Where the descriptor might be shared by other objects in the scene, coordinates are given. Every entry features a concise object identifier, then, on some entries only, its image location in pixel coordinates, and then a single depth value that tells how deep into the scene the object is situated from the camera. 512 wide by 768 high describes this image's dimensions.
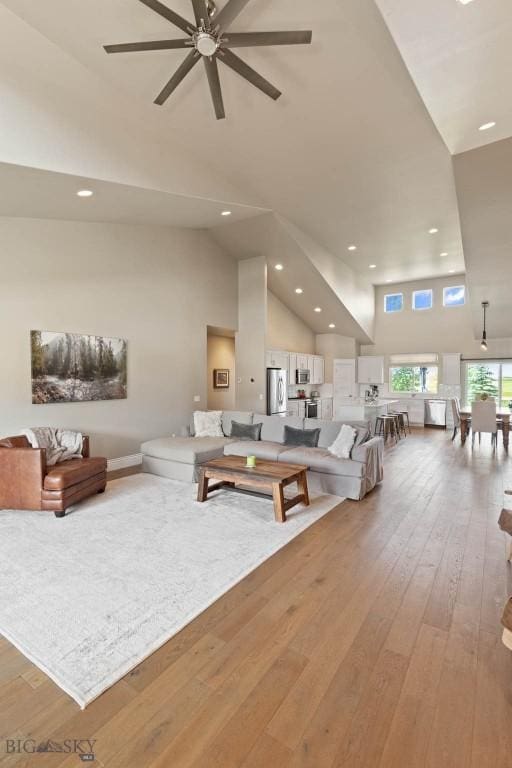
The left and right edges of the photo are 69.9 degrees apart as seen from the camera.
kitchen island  8.08
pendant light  8.47
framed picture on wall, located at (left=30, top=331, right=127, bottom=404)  4.98
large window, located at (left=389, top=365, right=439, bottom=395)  11.27
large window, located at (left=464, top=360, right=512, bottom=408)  10.34
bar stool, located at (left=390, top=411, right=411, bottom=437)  9.02
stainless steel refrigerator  8.66
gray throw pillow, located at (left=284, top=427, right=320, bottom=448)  5.30
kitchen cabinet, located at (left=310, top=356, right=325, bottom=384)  11.20
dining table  7.54
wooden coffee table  3.76
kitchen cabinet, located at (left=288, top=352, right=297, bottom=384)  9.83
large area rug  1.98
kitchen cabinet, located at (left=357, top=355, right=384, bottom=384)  11.95
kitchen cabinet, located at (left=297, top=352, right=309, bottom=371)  10.27
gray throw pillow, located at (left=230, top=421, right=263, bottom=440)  5.88
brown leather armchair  3.85
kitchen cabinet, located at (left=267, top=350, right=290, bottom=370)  8.89
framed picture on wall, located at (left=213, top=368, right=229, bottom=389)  9.93
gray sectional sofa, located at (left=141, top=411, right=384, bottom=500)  4.49
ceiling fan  2.42
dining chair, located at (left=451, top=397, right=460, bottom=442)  8.48
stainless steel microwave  10.28
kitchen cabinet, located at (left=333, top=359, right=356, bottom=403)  11.84
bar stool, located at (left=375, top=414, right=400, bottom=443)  8.13
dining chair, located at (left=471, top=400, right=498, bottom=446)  7.30
